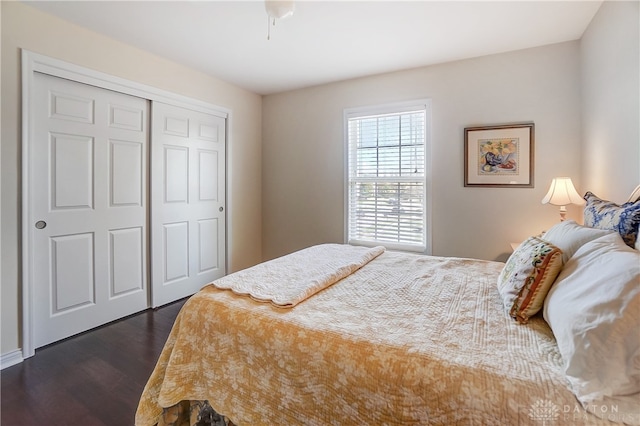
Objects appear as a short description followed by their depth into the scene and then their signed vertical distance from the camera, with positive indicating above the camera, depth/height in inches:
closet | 88.6 +3.7
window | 128.6 +14.2
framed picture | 110.3 +19.6
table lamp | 92.7 +4.4
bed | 30.7 -17.4
